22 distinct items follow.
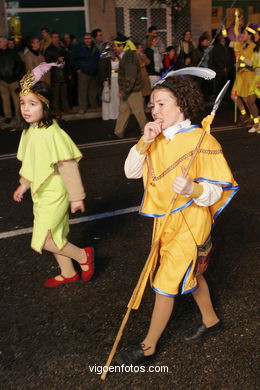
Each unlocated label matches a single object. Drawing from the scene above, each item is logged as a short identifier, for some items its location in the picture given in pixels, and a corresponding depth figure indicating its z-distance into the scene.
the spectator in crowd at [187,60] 12.85
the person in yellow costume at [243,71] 9.83
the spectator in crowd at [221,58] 14.37
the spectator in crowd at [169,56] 13.30
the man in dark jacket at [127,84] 9.51
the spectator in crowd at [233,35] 10.09
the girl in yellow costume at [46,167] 3.50
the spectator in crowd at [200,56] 13.86
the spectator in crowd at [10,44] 11.77
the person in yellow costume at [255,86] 9.47
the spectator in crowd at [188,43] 13.40
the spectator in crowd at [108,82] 11.93
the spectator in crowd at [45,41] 12.63
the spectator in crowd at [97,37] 13.02
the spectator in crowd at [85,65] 12.42
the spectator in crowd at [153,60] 13.05
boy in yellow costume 2.72
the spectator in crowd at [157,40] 13.38
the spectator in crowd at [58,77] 11.99
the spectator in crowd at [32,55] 11.89
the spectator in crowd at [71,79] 13.01
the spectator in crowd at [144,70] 12.01
